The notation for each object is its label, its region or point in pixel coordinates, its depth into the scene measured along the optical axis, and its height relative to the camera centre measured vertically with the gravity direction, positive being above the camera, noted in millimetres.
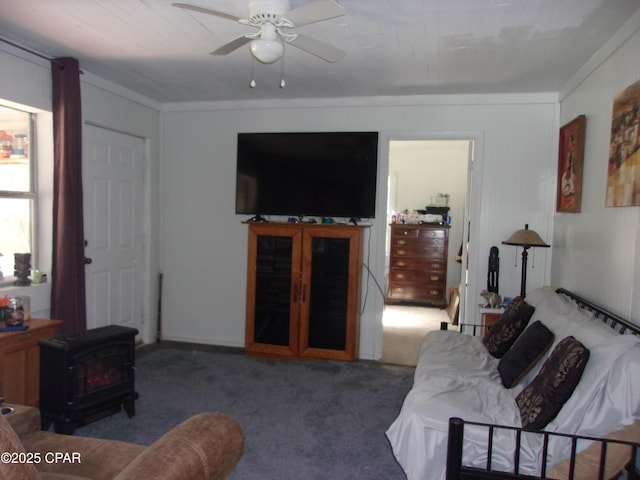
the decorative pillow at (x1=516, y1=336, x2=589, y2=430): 1948 -709
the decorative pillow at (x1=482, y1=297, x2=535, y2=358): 2953 -698
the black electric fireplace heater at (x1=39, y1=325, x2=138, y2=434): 2674 -1034
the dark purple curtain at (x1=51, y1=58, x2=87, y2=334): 3369 +106
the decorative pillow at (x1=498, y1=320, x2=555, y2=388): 2463 -717
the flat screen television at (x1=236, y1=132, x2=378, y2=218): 4289 +406
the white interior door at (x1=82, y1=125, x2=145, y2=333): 3943 -146
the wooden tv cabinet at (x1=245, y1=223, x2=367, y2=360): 4188 -696
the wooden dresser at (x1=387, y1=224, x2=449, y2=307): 6895 -675
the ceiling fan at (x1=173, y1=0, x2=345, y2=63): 1994 +897
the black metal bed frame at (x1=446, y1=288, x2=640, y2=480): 1737 -925
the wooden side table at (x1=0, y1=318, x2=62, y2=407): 2691 -953
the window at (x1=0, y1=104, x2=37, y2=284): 3303 +138
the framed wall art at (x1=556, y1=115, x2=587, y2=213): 3283 +462
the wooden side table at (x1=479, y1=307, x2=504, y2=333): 3719 -765
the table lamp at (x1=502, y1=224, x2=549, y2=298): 3664 -148
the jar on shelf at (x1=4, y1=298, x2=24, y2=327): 2838 -671
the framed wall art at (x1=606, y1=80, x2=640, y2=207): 2316 +405
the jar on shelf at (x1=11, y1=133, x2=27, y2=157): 3377 +458
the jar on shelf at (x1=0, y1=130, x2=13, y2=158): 3311 +449
